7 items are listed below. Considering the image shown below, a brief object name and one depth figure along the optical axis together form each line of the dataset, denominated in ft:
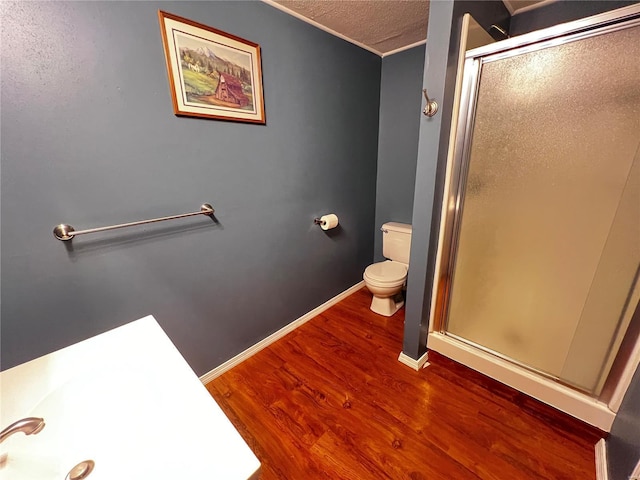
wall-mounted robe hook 4.03
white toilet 6.69
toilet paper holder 6.48
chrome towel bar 3.20
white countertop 1.86
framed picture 3.75
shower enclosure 3.33
